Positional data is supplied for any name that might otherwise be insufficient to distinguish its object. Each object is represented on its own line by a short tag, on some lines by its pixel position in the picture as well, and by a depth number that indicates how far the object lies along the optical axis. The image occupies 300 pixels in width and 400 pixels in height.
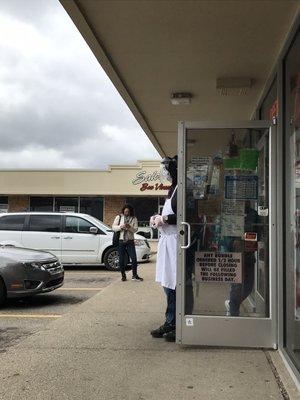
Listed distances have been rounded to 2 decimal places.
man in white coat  5.79
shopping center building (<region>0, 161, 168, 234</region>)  31.02
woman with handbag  11.42
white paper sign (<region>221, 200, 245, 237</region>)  5.60
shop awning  4.50
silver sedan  8.63
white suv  14.34
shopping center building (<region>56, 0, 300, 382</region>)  4.89
